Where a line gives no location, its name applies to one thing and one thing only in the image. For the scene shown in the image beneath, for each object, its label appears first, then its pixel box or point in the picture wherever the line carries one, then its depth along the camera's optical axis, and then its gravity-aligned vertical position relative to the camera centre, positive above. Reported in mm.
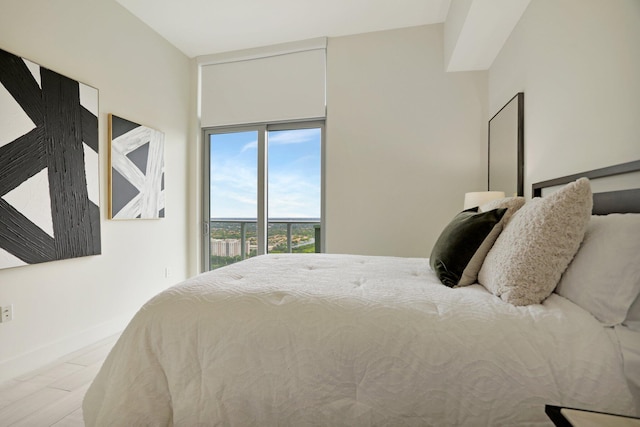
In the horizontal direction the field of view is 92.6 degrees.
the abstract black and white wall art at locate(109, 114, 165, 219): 2656 +387
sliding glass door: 3604 +276
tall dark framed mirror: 2205 +496
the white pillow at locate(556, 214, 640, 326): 848 -179
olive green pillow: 1287 -145
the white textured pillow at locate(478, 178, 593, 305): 981 -116
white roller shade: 3359 +1402
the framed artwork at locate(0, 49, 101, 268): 1897 +321
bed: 822 -431
